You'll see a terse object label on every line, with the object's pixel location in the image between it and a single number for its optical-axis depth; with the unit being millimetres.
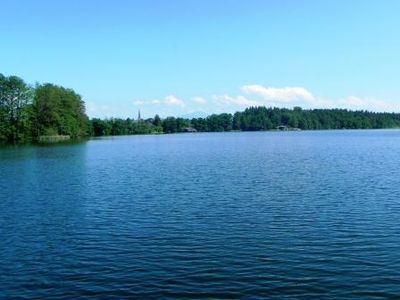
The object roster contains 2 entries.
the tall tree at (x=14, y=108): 142875
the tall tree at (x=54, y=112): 158250
